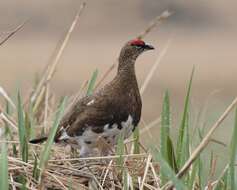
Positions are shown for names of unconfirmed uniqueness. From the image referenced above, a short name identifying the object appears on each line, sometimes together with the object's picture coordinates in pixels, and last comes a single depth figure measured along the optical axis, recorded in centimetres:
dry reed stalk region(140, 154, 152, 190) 912
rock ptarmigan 1094
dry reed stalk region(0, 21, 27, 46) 994
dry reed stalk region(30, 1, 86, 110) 1147
